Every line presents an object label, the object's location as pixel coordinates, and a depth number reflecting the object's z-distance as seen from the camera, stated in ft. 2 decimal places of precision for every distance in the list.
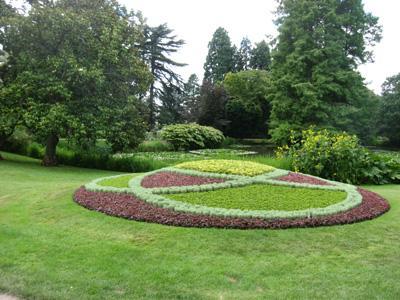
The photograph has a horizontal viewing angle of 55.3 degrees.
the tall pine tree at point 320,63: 70.28
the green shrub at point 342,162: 32.96
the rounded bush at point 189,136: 73.61
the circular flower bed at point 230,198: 16.20
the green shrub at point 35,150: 54.75
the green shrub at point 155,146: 68.17
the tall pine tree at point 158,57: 111.34
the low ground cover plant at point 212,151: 63.64
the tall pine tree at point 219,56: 142.10
